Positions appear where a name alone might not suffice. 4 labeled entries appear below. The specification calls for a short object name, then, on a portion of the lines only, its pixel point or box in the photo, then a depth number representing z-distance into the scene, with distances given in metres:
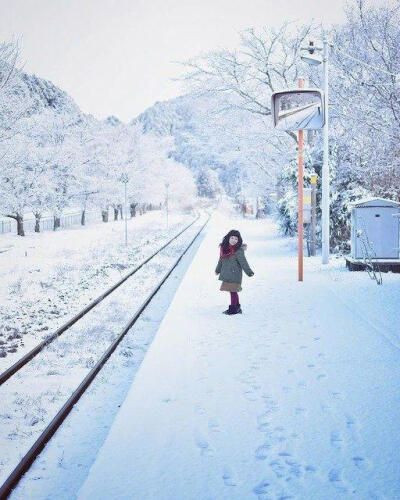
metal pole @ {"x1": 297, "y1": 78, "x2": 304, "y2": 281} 10.77
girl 8.23
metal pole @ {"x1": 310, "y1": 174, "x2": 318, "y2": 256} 15.33
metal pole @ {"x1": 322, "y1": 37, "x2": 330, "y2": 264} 13.15
